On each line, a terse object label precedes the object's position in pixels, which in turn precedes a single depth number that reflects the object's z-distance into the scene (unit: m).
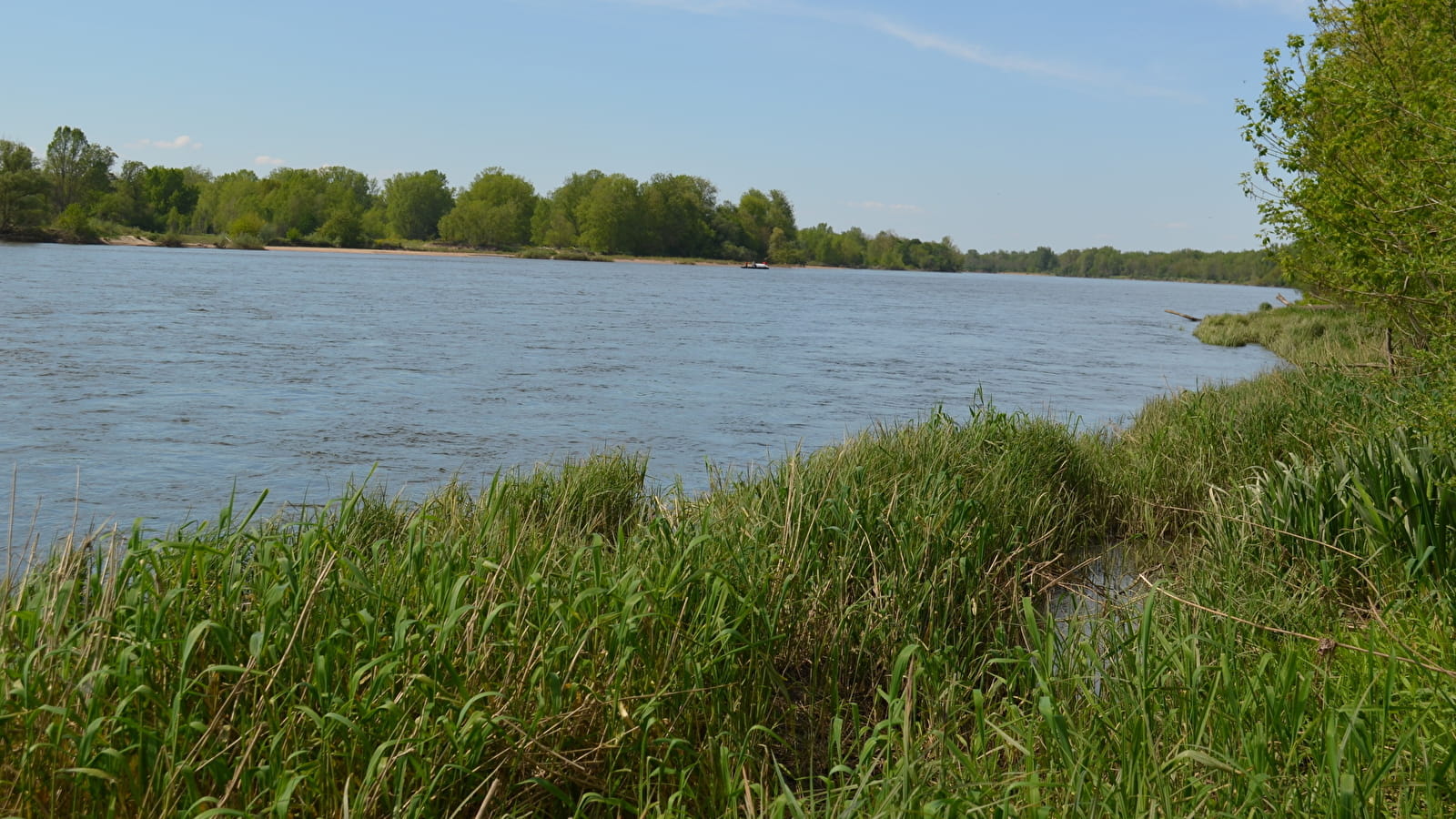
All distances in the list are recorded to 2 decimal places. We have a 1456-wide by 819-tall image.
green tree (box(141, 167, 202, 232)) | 133.00
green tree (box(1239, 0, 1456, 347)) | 7.69
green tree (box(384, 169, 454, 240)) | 157.25
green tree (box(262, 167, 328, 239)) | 138.12
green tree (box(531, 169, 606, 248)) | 150.75
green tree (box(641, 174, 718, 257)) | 151.88
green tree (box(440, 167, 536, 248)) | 147.75
